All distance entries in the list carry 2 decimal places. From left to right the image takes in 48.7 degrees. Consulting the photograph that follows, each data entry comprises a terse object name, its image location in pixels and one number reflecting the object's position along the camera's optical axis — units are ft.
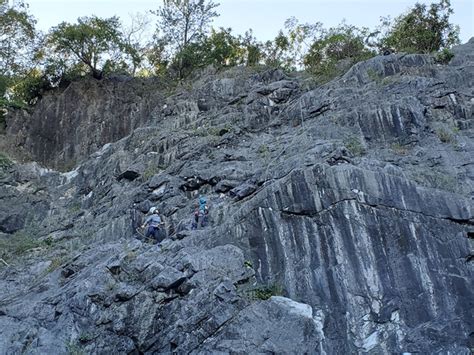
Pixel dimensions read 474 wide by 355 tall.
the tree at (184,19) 106.22
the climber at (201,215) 51.31
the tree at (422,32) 88.28
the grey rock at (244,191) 52.54
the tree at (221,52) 101.60
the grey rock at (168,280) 42.57
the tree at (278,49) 100.15
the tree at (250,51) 100.89
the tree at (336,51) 86.89
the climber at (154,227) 53.33
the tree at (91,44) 94.38
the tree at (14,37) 98.07
